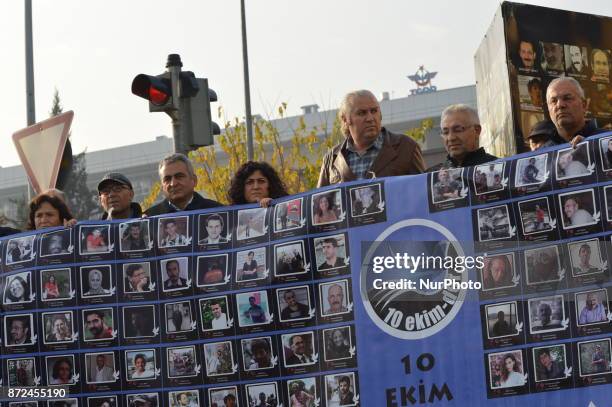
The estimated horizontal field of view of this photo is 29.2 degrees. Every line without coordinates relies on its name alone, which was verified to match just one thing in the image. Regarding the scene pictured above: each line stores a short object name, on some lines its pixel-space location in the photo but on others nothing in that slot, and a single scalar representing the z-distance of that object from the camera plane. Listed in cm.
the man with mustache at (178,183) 731
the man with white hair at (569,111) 636
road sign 950
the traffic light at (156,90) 1047
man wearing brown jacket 707
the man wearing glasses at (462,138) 678
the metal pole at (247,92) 2533
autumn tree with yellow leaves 2528
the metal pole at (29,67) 1402
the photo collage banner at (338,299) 580
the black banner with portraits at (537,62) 1052
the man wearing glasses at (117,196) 766
